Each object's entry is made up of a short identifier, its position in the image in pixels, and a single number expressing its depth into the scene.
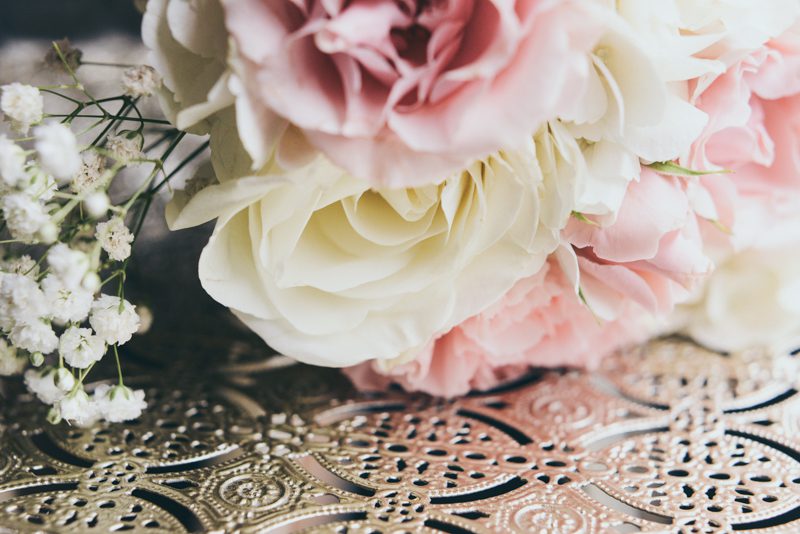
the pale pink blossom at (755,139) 0.37
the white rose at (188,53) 0.31
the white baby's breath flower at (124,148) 0.33
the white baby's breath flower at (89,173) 0.33
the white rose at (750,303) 0.50
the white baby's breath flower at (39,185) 0.30
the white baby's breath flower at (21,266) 0.34
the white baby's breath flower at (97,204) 0.30
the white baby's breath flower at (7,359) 0.35
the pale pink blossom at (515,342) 0.40
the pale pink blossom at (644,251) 0.35
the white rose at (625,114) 0.32
